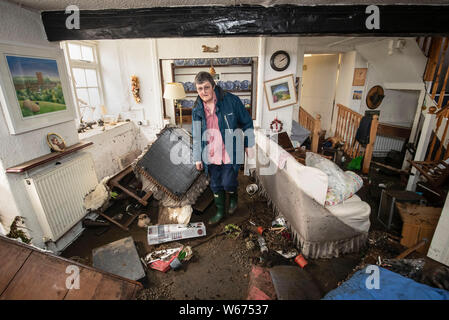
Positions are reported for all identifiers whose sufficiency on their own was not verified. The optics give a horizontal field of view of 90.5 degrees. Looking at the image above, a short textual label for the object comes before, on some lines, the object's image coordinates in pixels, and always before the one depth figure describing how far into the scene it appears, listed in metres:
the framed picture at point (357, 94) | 5.12
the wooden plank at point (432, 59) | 3.39
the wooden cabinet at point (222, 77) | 4.53
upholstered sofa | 1.90
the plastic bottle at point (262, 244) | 2.19
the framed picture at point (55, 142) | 2.12
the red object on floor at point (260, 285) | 1.60
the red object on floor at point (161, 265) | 2.00
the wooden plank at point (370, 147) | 3.77
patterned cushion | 1.88
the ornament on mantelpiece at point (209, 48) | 3.68
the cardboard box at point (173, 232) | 2.35
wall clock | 3.43
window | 3.29
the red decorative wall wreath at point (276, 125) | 3.74
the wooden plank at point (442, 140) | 3.02
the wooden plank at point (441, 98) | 3.24
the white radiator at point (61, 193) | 1.94
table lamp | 3.75
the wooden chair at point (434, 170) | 2.50
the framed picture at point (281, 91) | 3.52
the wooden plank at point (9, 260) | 1.26
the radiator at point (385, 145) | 4.93
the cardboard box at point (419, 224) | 2.12
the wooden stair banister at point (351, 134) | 3.96
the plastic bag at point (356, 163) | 4.18
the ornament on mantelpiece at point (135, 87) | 3.91
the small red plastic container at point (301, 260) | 2.01
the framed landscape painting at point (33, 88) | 1.71
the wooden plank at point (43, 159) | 1.76
